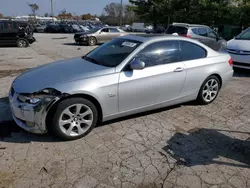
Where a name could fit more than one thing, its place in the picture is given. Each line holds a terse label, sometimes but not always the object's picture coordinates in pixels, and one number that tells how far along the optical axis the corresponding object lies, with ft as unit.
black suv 39.38
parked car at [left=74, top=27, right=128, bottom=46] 43.96
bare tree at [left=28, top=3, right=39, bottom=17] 210.77
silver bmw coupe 8.69
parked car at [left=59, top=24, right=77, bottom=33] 92.03
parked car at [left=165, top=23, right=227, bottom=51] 29.81
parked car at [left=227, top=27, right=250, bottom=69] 19.13
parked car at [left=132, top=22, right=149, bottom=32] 141.99
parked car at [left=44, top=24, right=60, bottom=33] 94.60
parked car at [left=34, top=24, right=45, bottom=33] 98.79
